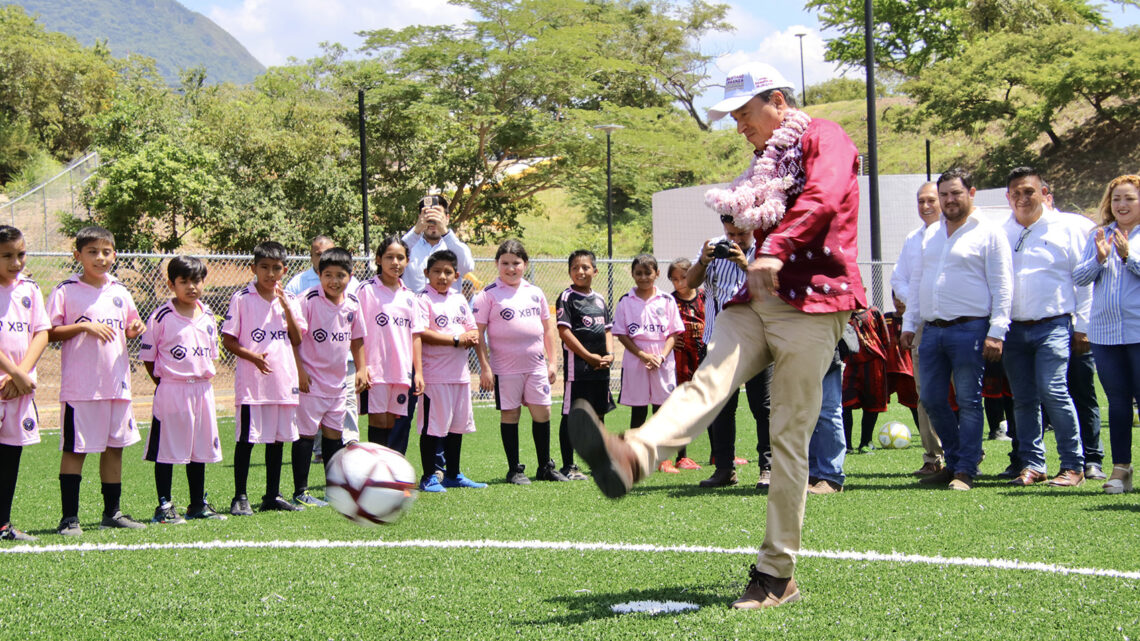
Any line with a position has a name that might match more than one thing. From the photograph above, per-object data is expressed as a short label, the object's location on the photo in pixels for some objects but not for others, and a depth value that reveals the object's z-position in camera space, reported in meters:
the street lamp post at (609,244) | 18.06
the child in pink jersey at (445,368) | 8.01
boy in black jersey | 8.45
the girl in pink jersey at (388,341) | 7.82
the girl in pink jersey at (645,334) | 8.84
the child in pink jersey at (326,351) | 7.51
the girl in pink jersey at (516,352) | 8.31
